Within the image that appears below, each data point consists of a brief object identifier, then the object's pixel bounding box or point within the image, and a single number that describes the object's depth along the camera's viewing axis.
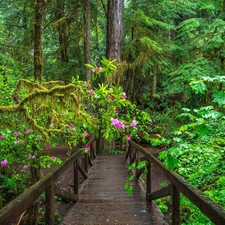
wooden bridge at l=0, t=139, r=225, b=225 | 2.31
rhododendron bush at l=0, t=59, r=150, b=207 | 3.37
